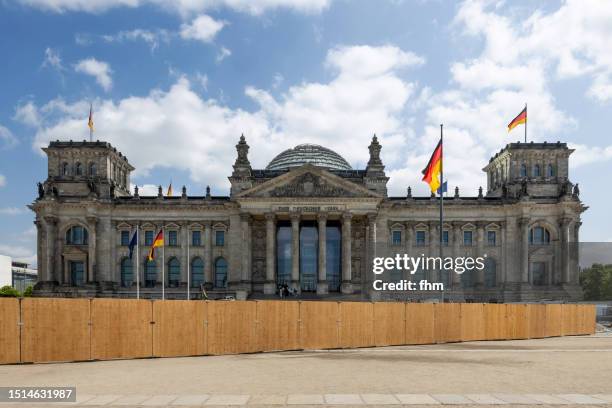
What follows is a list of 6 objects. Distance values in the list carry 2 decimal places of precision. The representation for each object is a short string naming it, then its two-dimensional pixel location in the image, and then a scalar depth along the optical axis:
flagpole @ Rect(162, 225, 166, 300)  71.30
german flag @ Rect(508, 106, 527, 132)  65.19
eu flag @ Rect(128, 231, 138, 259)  59.69
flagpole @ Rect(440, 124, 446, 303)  41.32
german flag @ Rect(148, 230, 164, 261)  58.87
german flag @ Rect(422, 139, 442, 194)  41.91
